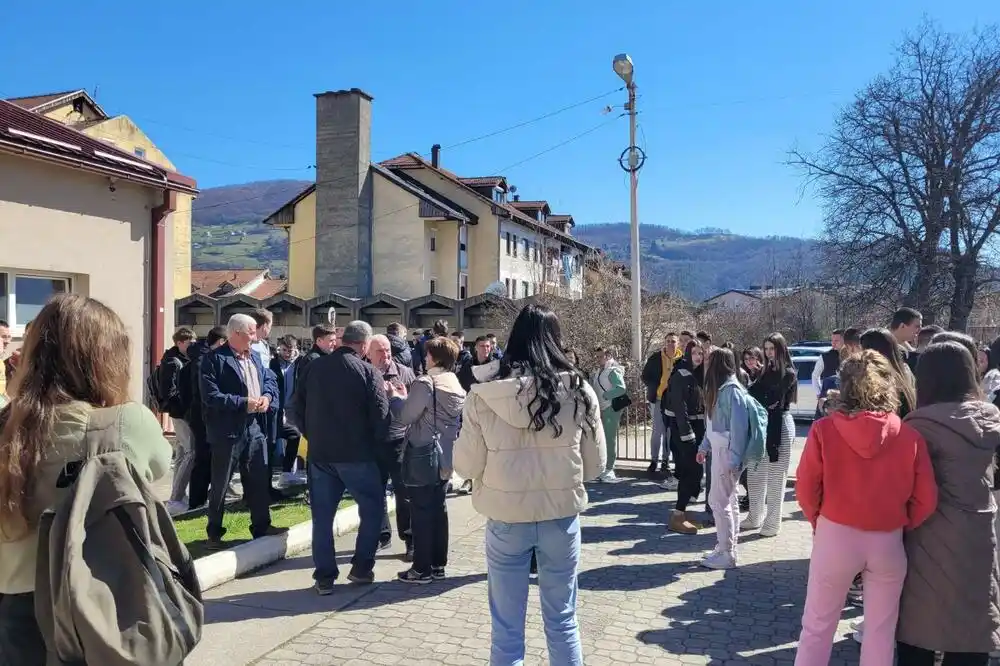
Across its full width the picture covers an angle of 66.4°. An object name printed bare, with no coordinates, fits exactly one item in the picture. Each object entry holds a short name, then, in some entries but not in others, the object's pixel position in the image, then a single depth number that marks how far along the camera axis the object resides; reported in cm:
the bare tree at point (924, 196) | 2388
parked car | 1772
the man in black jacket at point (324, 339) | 803
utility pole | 1505
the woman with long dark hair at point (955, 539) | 367
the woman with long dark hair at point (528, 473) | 376
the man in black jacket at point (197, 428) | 811
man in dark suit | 653
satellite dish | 4053
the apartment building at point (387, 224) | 4188
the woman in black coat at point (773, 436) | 775
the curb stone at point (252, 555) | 596
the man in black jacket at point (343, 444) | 586
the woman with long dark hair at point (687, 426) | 783
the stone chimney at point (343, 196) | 4078
